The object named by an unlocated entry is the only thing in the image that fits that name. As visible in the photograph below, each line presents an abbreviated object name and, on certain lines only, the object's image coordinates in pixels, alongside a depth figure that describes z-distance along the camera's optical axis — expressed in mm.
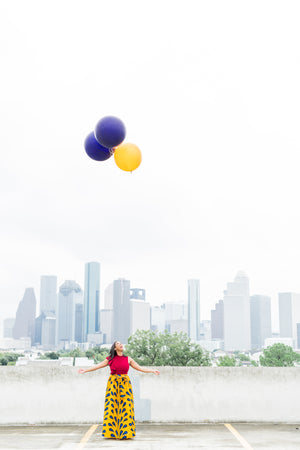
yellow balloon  6668
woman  6422
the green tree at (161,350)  49312
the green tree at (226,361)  96256
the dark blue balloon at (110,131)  6223
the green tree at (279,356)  85750
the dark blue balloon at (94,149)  6793
